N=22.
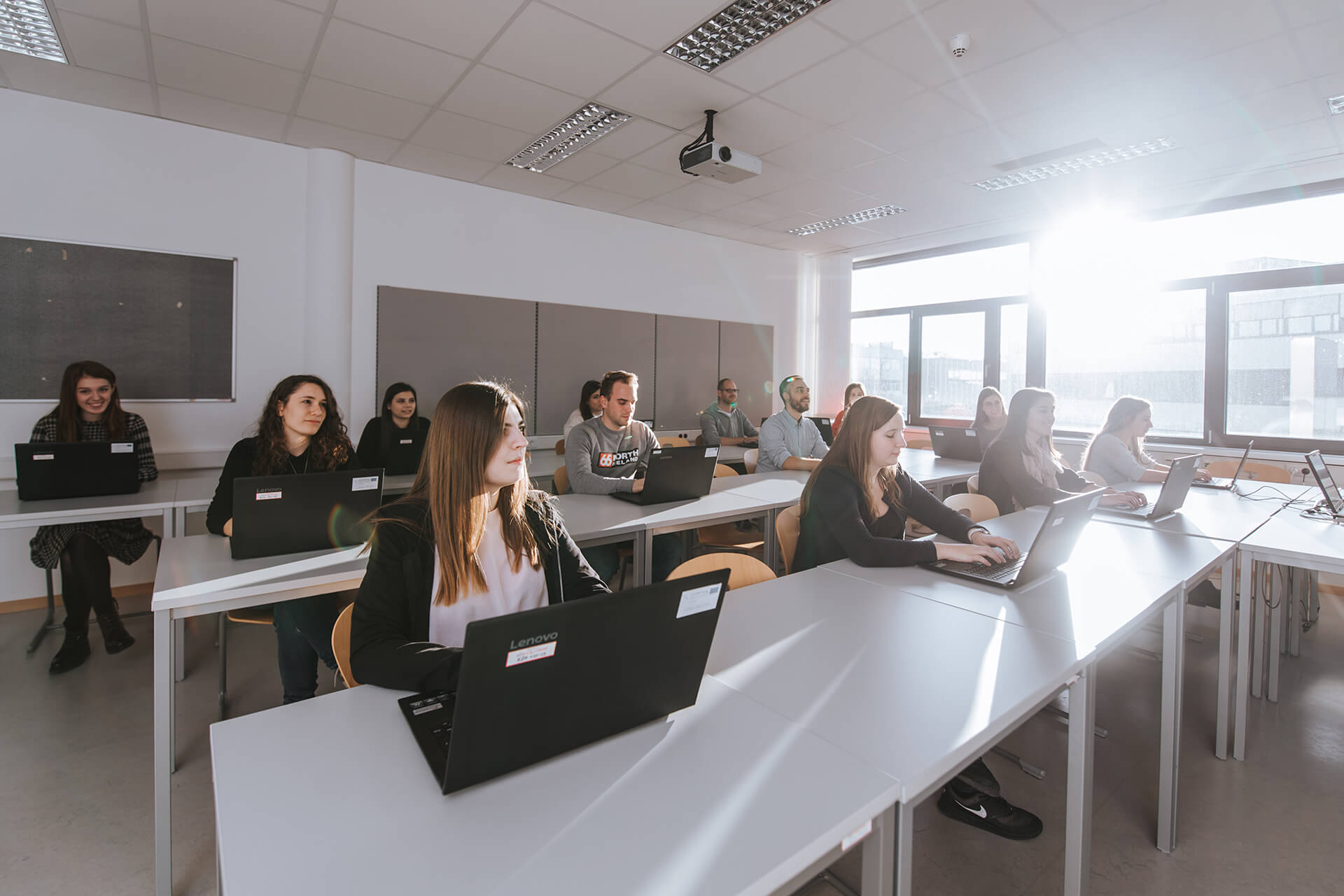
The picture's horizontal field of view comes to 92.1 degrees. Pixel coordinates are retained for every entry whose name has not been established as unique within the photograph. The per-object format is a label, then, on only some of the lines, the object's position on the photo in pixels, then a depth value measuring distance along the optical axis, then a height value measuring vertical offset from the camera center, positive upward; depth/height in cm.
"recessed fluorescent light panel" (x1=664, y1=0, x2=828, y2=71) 278 +186
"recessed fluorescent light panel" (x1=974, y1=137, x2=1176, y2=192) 422 +194
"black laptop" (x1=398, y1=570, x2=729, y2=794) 85 -35
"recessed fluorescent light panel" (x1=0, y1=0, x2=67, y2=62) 288 +185
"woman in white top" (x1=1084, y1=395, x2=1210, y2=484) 383 -2
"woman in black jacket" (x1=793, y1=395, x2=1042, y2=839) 202 -29
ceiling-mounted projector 381 +166
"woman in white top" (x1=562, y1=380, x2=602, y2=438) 545 +24
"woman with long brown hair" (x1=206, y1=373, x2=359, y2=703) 229 -13
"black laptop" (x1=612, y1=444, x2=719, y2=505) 305 -19
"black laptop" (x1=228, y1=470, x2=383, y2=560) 206 -26
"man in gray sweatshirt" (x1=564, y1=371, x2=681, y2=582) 334 -10
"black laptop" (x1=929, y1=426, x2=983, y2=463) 501 -2
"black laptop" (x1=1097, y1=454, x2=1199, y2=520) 281 -21
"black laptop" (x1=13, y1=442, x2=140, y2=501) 280 -19
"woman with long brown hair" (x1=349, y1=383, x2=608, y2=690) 129 -27
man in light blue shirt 433 +1
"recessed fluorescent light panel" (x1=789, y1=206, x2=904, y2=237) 574 +204
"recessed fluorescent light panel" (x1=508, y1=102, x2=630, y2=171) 390 +194
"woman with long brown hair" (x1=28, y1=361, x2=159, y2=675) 316 -56
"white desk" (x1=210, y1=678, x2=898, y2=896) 78 -52
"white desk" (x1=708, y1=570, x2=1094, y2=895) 108 -48
